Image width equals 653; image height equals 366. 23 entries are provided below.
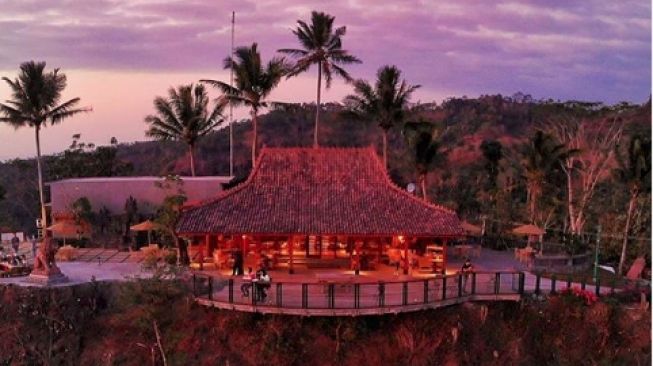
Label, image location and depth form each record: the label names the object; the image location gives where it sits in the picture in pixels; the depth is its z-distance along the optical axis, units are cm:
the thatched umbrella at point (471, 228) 3131
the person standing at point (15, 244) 3108
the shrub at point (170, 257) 2855
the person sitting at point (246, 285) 2266
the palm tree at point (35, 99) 3309
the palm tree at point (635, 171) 2994
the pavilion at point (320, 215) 2431
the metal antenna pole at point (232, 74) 3734
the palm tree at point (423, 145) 3391
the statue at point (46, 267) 2583
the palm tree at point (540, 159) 3428
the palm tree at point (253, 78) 3531
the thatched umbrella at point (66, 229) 3209
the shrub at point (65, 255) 3081
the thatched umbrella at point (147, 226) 3027
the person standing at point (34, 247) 3040
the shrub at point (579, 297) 2423
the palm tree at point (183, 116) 4028
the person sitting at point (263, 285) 2224
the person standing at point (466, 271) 2344
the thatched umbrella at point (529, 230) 3064
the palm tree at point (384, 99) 3506
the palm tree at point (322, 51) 3575
